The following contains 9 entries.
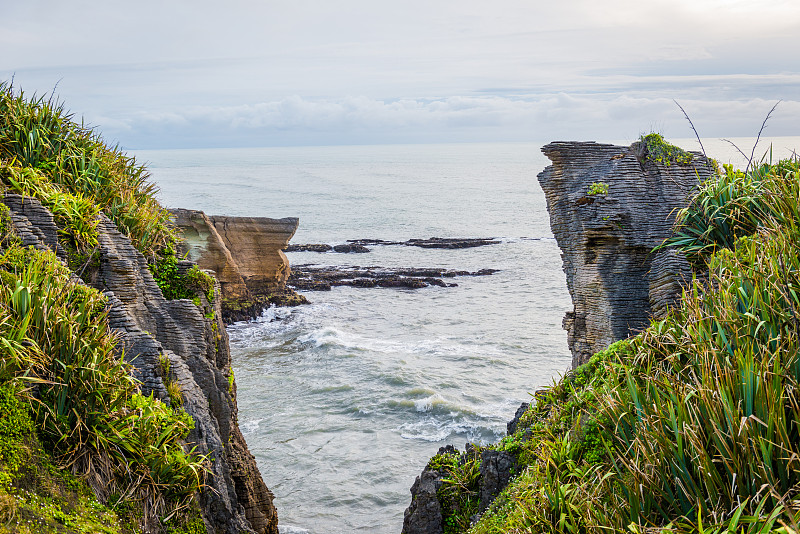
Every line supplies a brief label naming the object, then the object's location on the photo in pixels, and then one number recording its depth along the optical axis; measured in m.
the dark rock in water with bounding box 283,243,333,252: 47.31
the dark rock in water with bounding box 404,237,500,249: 48.16
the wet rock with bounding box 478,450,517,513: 7.82
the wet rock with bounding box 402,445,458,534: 8.40
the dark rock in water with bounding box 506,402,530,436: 9.41
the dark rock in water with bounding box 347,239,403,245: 50.50
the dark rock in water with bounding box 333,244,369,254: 46.35
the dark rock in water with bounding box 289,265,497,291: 34.81
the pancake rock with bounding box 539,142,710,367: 9.77
